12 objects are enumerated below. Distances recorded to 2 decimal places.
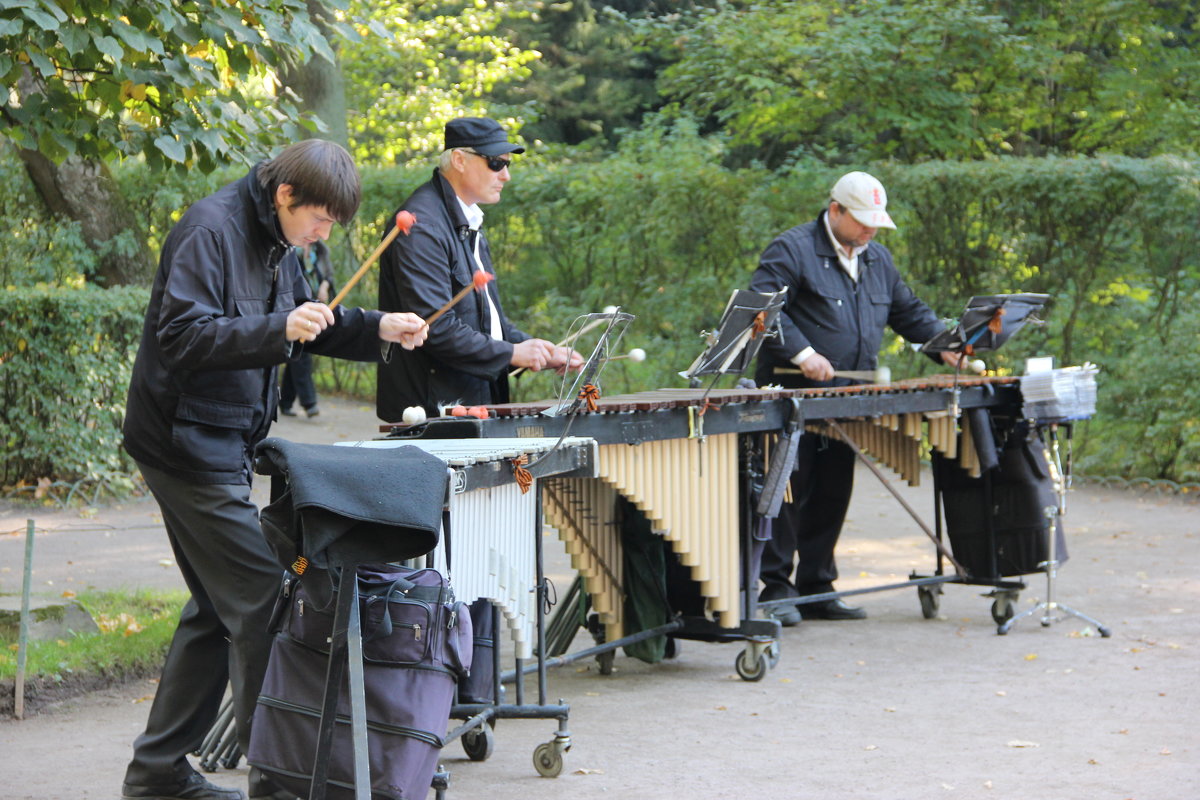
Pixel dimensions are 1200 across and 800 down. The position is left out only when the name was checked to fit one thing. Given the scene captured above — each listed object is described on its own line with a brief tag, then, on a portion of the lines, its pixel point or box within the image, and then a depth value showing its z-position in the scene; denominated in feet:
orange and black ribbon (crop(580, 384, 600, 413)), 30.71
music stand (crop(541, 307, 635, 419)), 29.19
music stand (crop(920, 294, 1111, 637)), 42.83
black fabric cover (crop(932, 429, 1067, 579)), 44.75
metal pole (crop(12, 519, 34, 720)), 34.88
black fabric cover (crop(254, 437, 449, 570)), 21.57
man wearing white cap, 43.75
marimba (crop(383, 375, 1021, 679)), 32.86
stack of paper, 44.06
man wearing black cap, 32.53
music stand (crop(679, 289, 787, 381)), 35.83
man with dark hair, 24.39
